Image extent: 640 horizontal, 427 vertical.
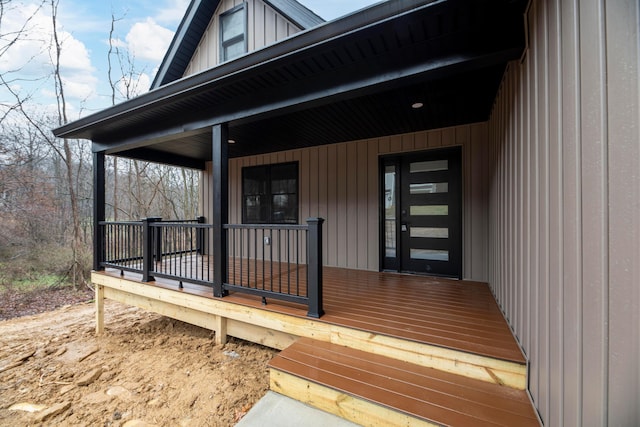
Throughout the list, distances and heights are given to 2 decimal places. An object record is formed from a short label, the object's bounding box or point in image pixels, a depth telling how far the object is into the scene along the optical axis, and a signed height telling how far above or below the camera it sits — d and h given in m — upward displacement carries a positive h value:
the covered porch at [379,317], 1.91 -1.01
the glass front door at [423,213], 4.04 -0.03
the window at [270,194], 5.47 +0.39
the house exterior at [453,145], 0.89 +0.61
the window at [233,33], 5.18 +3.60
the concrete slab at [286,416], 1.74 -1.39
